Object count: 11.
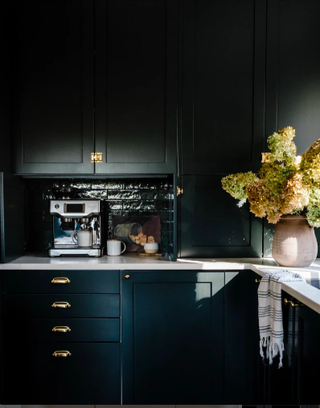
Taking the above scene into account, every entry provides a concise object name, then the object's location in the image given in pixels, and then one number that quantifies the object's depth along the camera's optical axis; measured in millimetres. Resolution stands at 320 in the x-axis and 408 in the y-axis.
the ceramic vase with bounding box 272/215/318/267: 2137
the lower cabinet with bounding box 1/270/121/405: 2273
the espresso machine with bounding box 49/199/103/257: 2500
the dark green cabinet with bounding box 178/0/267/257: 2475
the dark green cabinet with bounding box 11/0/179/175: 2412
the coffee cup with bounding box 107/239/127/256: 2586
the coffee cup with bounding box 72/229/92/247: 2543
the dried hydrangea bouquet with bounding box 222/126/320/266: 1969
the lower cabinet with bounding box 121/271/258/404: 2281
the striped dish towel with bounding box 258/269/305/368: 1740
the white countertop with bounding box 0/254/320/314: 2256
